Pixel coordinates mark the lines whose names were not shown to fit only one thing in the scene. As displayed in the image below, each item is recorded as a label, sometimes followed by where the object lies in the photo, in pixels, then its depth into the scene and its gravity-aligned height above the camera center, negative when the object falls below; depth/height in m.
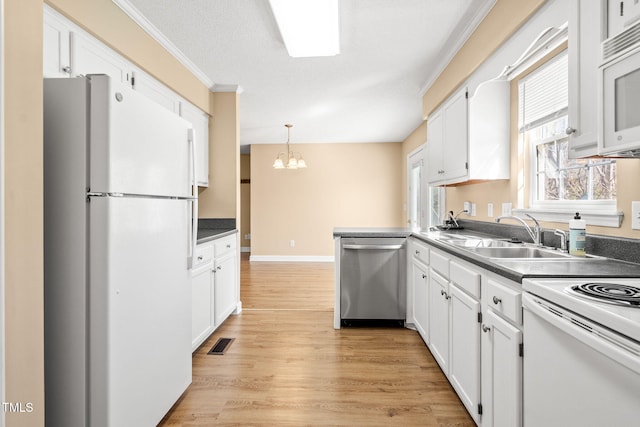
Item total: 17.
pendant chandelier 5.33 +1.10
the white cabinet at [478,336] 1.27 -0.59
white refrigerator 1.29 -0.15
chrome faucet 1.95 -0.13
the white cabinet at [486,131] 2.48 +0.60
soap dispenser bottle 1.55 -0.11
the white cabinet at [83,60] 1.70 +0.92
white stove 0.74 -0.37
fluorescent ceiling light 2.14 +1.31
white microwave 1.00 +0.37
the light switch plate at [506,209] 2.48 +0.02
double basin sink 1.68 -0.21
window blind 1.94 +0.74
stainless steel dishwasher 3.03 -0.62
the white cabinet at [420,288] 2.49 -0.61
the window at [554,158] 1.75 +0.35
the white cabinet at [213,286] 2.50 -0.64
